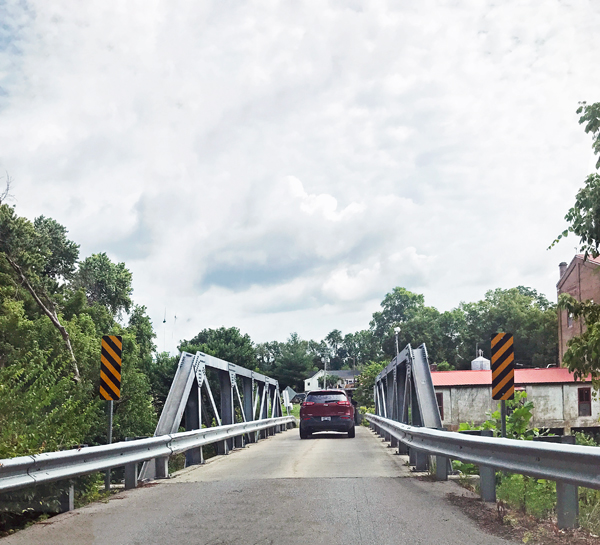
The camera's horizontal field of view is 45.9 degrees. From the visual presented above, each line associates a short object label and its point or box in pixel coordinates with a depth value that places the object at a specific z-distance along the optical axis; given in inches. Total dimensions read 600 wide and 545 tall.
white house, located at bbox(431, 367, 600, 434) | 1777.8
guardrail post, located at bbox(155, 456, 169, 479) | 435.2
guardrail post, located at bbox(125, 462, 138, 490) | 388.5
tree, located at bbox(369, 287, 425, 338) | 5083.7
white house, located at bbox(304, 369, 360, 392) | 5319.9
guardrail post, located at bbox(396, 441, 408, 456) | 624.7
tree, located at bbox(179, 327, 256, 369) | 2341.3
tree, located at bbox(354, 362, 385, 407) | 2637.8
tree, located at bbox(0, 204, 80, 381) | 1354.1
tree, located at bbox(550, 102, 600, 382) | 465.4
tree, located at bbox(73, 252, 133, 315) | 2244.1
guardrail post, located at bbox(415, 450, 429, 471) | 447.5
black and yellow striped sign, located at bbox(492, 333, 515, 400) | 428.5
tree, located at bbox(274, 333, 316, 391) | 4151.1
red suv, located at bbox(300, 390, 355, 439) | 955.3
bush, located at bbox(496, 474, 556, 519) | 273.6
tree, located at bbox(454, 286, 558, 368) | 3166.8
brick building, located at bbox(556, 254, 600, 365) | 1784.0
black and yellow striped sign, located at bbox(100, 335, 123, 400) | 439.8
